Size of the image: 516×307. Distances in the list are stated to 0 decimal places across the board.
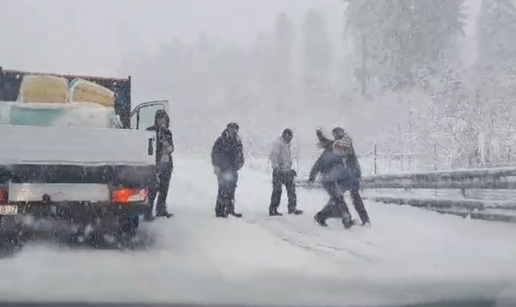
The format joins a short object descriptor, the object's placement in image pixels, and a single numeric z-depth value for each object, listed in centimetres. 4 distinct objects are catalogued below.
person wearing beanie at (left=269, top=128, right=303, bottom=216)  1288
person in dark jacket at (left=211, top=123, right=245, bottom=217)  1223
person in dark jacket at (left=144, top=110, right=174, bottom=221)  1210
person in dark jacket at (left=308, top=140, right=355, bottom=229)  1110
